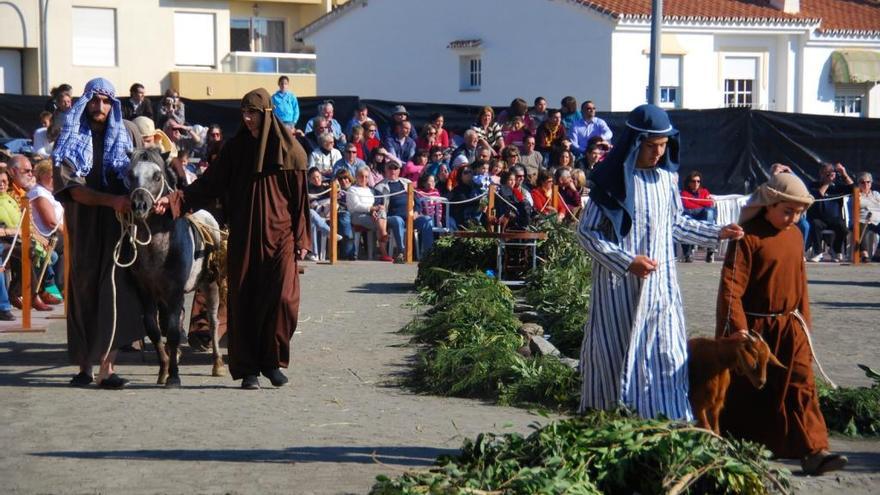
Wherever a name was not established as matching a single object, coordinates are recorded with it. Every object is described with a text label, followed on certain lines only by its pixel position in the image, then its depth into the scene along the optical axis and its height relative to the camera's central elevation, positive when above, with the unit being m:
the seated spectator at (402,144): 23.36 +0.49
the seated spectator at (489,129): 23.12 +0.75
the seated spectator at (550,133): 23.42 +0.68
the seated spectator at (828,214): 23.12 -0.65
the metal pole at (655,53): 23.88 +2.08
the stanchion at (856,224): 22.72 -0.80
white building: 39.56 +3.74
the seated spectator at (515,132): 23.45 +0.70
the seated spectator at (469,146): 22.67 +0.45
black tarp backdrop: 25.83 +0.61
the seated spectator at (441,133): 23.81 +0.68
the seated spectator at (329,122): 22.78 +0.84
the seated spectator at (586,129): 24.22 +0.78
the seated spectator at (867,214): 23.16 -0.65
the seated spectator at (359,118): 23.14 +0.93
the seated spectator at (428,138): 23.55 +0.60
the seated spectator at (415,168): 22.48 +0.08
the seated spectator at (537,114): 23.95 +1.04
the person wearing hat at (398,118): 23.51 +0.93
